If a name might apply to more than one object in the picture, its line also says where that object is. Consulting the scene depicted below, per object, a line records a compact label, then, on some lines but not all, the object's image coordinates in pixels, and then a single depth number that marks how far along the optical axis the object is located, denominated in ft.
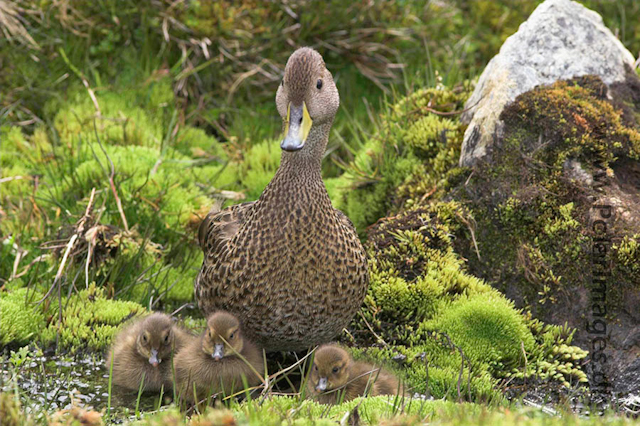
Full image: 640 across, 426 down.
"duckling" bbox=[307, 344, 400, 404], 26.20
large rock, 36.06
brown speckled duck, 27.32
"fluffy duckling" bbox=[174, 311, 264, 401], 26.40
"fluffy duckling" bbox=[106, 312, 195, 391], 28.04
